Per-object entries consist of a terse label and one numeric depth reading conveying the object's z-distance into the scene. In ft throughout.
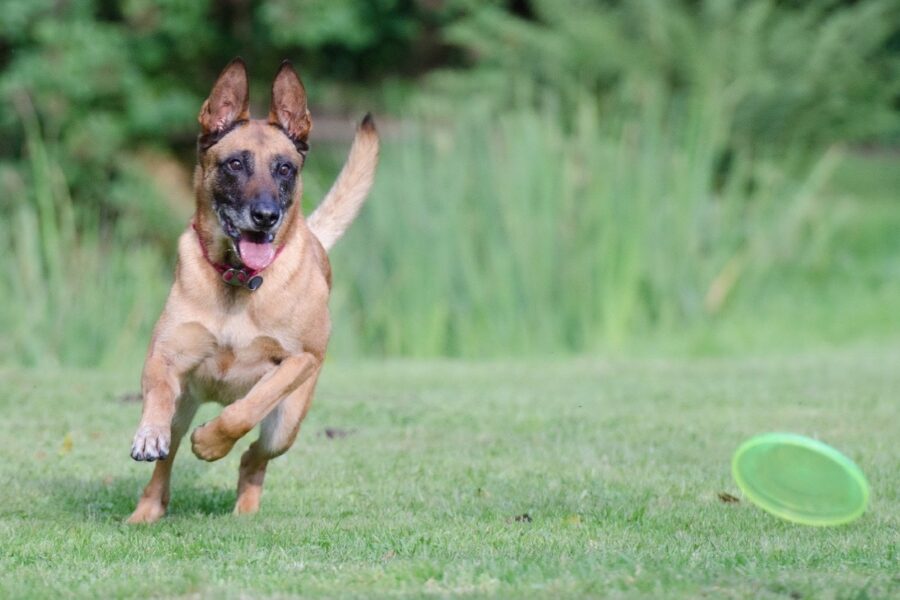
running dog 37.22
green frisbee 35.45
